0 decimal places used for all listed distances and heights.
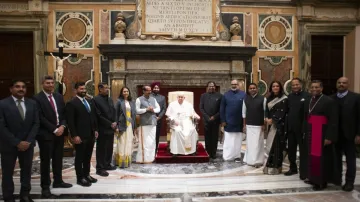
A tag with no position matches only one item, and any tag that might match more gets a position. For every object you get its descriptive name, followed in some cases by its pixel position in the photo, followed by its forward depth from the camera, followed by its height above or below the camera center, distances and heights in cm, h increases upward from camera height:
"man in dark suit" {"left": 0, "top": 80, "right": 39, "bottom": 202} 356 -48
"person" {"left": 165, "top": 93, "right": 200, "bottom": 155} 605 -67
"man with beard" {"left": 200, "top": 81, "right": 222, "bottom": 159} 630 -48
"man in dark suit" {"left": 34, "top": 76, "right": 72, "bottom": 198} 396 -43
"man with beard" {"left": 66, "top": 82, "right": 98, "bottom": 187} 422 -48
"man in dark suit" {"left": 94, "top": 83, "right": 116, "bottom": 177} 503 -51
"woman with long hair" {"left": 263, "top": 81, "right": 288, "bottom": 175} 503 -60
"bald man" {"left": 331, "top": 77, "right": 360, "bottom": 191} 419 -44
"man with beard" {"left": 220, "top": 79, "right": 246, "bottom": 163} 614 -54
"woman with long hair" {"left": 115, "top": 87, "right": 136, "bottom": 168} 552 -68
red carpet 596 -123
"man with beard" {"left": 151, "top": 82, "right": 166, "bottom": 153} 669 -12
